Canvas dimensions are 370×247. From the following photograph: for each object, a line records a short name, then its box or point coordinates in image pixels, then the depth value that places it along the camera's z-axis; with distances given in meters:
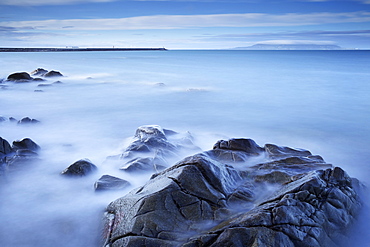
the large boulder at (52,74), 19.87
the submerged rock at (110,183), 4.50
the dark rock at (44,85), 15.95
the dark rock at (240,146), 5.12
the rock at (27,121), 8.41
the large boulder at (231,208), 2.79
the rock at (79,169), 4.99
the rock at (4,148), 5.49
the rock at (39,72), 20.48
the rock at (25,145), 5.89
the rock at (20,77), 17.08
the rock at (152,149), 5.15
